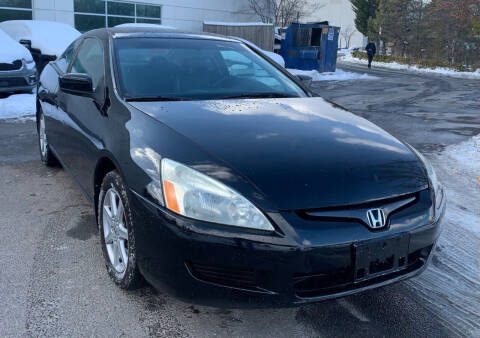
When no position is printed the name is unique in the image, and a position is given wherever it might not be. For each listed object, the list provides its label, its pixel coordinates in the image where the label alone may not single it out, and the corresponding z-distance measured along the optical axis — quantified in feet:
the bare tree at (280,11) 83.28
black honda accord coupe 6.75
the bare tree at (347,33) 212.64
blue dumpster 67.00
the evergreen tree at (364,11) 166.40
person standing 96.70
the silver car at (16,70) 29.68
